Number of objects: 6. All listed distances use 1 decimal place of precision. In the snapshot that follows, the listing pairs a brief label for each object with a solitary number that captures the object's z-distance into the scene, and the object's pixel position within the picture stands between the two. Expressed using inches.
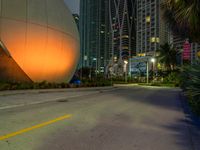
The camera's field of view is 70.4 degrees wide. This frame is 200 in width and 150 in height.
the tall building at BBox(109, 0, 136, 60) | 4211.2
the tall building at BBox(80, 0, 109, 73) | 3849.5
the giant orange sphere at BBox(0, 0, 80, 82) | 465.1
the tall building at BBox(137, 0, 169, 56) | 3894.7
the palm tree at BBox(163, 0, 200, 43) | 260.2
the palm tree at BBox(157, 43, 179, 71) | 1935.2
